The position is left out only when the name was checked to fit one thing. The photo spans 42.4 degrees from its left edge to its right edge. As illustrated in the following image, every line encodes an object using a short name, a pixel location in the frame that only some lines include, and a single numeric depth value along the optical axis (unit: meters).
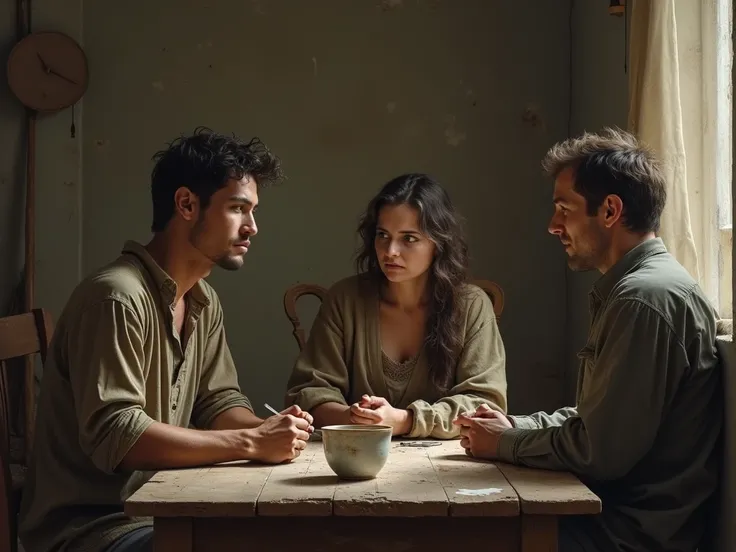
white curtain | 2.66
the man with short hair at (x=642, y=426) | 1.90
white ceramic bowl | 1.83
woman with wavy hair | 2.79
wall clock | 4.21
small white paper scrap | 1.71
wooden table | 1.65
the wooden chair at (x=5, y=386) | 2.23
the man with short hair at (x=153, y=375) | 2.01
